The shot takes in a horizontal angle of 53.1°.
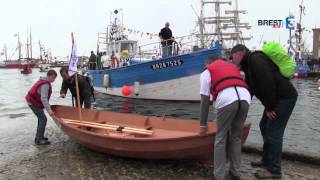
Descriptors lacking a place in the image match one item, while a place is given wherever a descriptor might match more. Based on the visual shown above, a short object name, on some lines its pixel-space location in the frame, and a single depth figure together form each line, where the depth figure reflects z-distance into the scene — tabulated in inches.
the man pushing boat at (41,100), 246.2
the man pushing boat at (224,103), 164.3
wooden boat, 186.2
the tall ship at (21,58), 3893.2
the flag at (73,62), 255.0
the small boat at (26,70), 2114.6
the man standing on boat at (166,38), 587.5
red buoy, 647.7
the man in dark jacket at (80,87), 281.4
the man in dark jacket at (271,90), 169.9
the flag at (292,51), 1234.5
